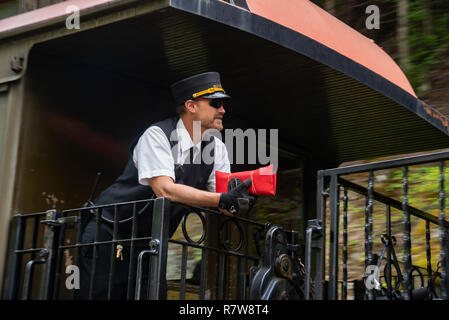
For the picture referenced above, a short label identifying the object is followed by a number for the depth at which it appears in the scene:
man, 7.85
